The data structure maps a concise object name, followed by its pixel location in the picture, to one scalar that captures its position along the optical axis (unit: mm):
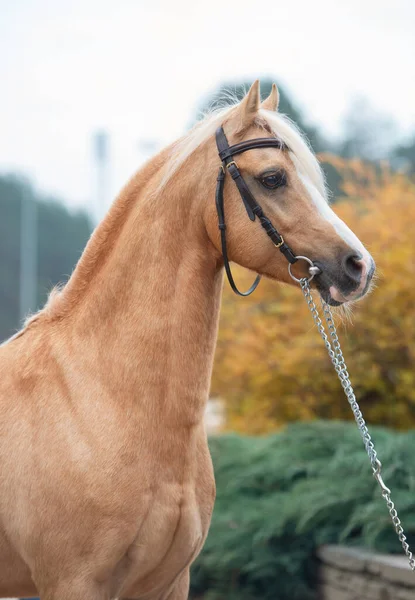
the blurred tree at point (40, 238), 45906
